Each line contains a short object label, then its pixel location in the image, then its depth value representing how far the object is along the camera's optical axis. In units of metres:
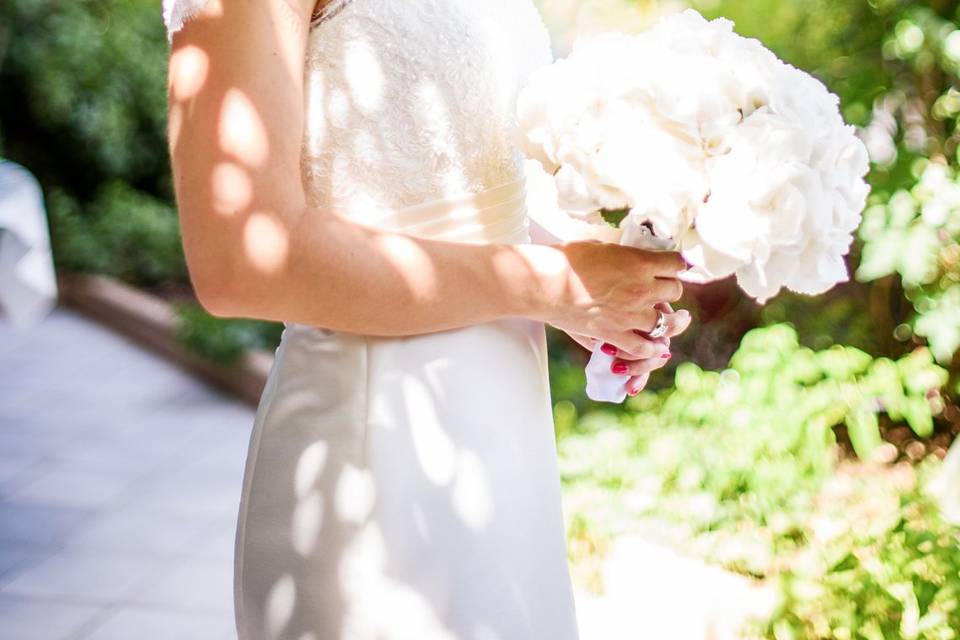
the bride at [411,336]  1.28
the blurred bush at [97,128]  8.15
